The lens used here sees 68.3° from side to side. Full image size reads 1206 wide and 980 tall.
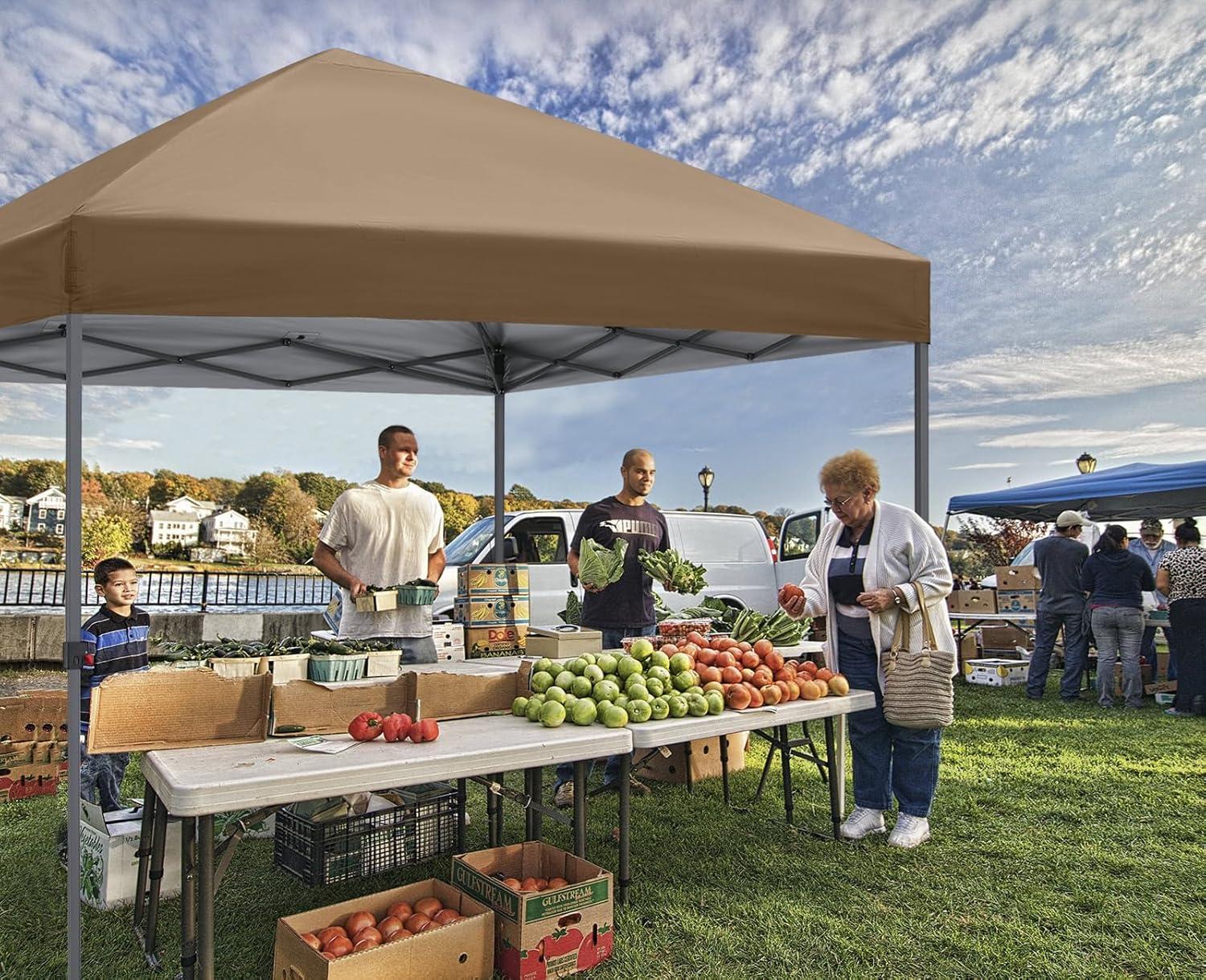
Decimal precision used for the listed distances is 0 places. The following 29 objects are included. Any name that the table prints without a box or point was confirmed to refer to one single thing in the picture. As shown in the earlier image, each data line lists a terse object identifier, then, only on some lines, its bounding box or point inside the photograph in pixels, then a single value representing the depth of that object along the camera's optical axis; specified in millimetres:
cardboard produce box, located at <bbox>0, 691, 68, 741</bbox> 5625
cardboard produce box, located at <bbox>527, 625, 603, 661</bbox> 4590
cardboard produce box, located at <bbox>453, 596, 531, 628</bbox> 5051
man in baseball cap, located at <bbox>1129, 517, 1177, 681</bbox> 10992
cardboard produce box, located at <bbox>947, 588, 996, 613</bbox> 11586
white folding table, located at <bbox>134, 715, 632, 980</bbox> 2547
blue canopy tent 11430
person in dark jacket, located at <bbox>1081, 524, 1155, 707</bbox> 9148
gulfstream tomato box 3002
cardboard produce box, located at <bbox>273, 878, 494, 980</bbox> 2639
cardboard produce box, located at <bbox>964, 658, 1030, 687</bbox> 10852
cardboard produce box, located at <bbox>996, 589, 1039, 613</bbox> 11414
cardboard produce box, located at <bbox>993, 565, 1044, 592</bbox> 11398
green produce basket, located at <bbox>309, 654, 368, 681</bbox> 3715
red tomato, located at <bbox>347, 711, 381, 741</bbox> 3059
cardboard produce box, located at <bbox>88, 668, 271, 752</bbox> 2840
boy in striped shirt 4320
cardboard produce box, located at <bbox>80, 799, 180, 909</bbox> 3662
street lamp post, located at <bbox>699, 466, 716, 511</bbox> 19578
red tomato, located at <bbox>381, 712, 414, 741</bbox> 3061
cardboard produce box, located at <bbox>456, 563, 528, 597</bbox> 5062
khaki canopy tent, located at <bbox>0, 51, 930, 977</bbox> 3051
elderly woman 4297
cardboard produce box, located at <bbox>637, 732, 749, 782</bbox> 5746
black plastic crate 3867
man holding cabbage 5359
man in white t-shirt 4609
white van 9398
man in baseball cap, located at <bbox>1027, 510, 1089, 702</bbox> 9648
